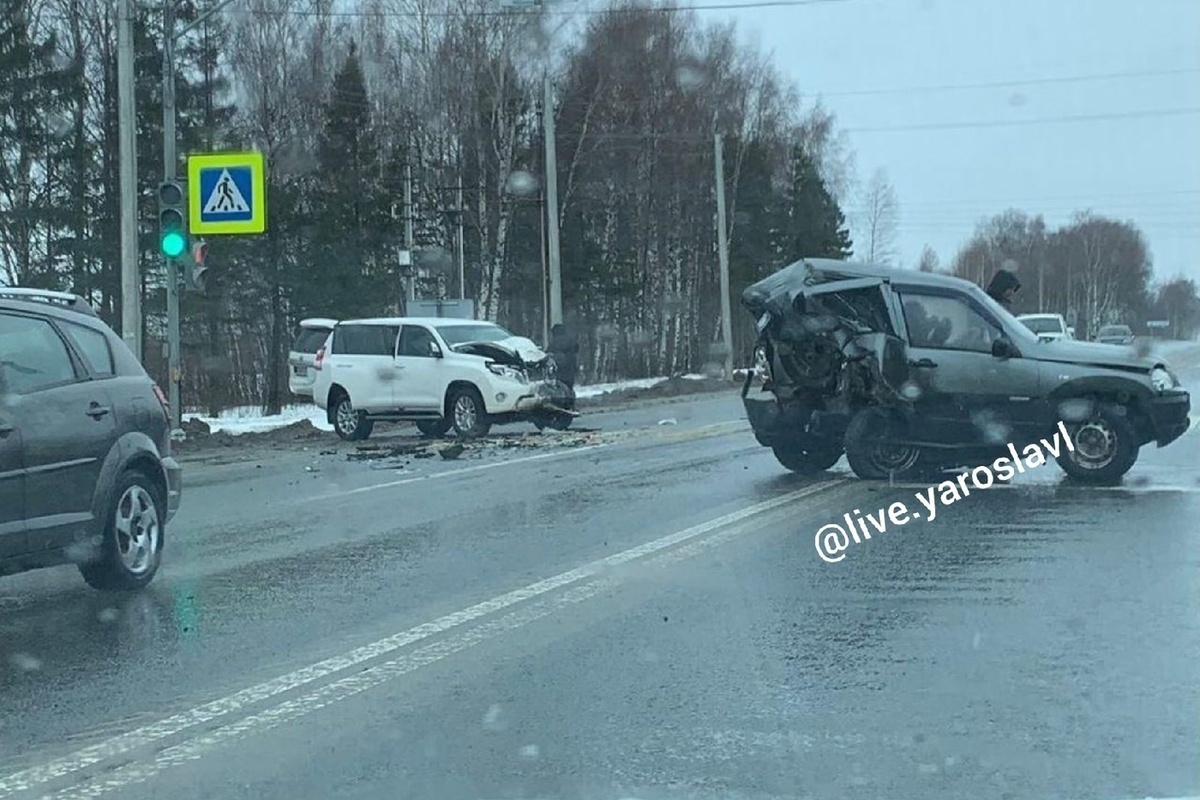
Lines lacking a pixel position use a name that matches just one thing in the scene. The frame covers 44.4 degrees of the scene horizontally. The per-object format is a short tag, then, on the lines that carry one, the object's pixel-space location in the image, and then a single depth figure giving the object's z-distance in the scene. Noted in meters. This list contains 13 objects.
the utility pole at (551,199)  33.69
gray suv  13.54
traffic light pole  21.34
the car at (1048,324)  32.53
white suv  21.36
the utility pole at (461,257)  45.19
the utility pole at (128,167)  20.41
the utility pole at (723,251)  44.53
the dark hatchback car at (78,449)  8.09
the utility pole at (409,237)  39.91
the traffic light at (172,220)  20.48
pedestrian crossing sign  22.05
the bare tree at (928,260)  74.16
